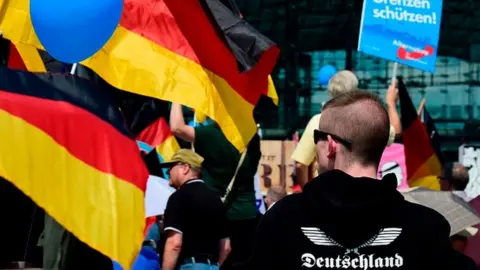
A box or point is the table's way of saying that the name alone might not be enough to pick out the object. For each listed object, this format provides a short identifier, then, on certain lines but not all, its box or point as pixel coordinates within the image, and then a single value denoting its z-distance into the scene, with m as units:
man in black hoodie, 4.88
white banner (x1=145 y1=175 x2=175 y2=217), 13.94
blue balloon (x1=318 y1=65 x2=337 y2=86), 26.47
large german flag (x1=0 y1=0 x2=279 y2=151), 9.84
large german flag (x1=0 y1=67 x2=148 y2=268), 8.58
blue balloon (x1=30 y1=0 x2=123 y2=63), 8.75
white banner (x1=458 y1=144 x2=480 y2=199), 24.25
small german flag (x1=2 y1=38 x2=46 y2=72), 10.53
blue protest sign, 13.27
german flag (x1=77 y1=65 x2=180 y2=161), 18.88
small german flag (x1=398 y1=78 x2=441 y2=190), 14.18
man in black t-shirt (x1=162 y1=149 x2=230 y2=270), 12.13
